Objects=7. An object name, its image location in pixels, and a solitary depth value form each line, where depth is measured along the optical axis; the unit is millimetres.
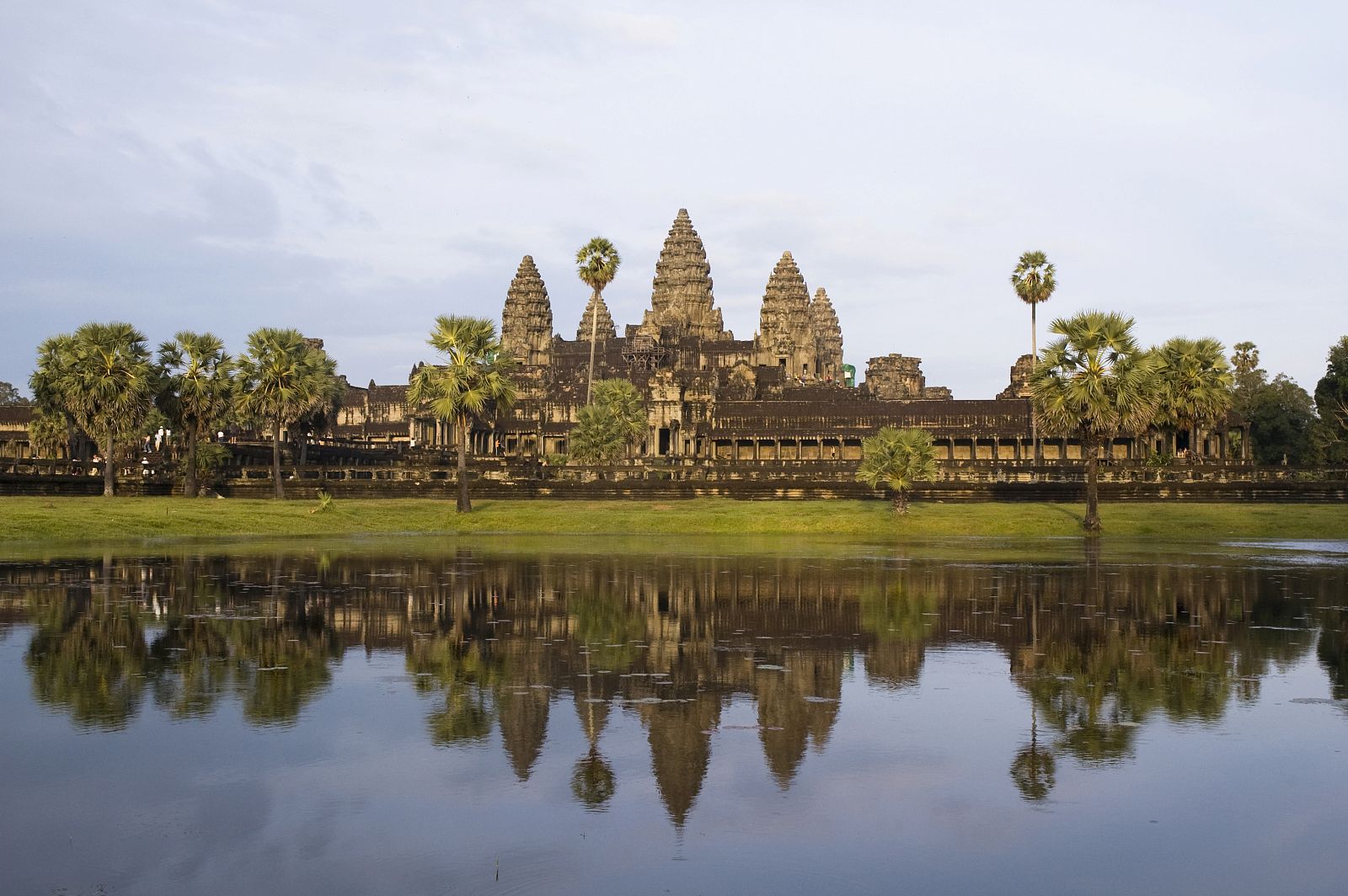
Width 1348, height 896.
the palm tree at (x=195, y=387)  73750
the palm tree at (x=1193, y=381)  76062
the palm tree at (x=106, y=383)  69562
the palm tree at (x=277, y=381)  74188
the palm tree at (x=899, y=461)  64875
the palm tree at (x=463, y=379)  67062
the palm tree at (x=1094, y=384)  56969
